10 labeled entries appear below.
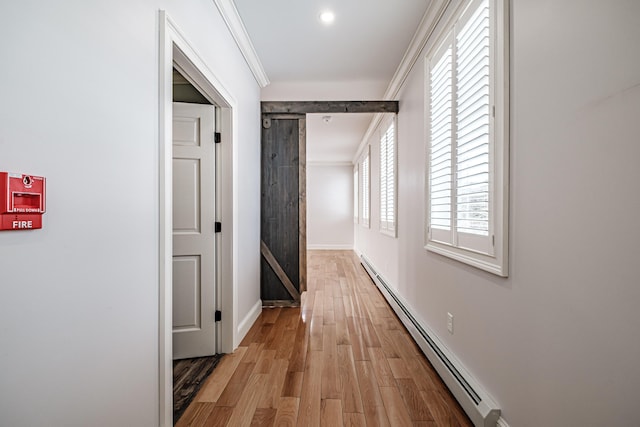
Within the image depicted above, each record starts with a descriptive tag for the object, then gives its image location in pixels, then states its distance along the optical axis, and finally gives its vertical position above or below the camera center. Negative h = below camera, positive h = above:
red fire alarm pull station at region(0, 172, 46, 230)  0.80 +0.03
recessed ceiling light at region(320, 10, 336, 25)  2.65 +1.58
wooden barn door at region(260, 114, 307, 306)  4.11 +0.11
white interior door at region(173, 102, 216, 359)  2.66 -0.14
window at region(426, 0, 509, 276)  1.59 +0.43
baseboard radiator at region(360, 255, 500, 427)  1.65 -0.99
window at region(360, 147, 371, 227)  6.95 +0.52
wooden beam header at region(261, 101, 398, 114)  4.02 +1.28
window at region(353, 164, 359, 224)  9.30 +0.55
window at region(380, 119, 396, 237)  4.20 +0.46
